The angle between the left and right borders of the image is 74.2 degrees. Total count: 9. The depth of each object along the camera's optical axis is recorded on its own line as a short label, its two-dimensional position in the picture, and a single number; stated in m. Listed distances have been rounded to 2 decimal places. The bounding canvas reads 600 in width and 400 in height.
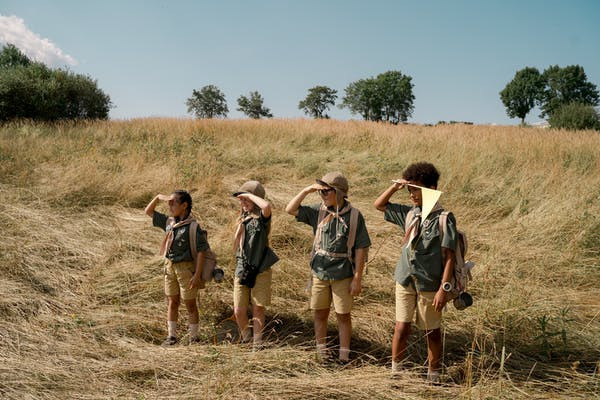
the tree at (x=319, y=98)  65.44
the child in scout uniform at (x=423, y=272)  2.78
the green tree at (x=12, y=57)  19.59
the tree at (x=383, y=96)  66.69
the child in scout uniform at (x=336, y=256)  3.12
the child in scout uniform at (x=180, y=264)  3.59
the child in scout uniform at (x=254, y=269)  3.43
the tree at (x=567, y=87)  61.66
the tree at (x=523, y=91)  62.12
